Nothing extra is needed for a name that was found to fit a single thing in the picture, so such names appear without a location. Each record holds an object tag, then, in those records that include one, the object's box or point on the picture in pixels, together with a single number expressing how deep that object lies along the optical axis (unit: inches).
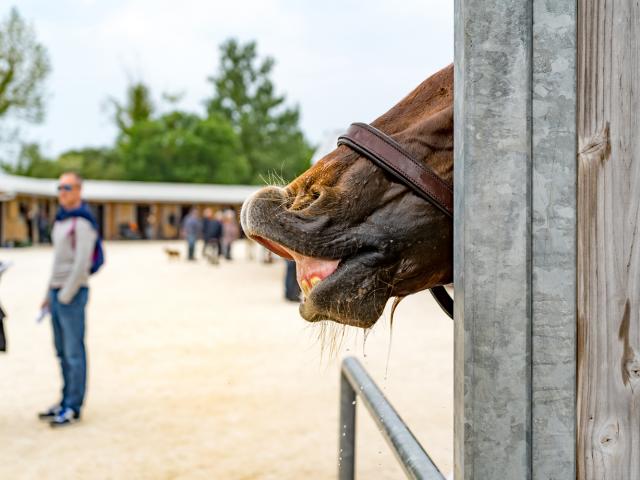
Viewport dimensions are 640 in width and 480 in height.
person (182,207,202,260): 856.9
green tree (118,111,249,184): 1828.2
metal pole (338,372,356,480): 112.0
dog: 828.4
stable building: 1225.4
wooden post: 40.8
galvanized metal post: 40.8
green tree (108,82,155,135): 2062.0
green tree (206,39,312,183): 2113.7
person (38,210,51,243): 1200.8
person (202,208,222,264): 834.8
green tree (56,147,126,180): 1930.4
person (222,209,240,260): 868.2
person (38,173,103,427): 182.7
